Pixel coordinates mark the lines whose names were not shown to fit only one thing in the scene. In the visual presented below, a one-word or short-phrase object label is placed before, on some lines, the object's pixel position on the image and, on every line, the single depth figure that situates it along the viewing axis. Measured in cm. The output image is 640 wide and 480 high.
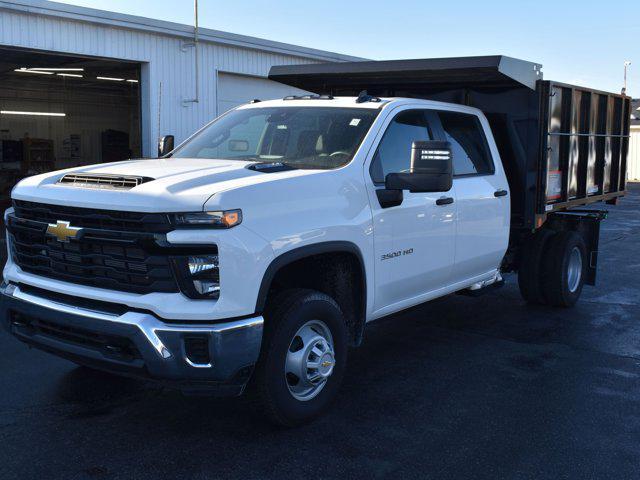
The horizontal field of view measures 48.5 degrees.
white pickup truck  370
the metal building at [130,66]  1292
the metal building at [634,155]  4078
